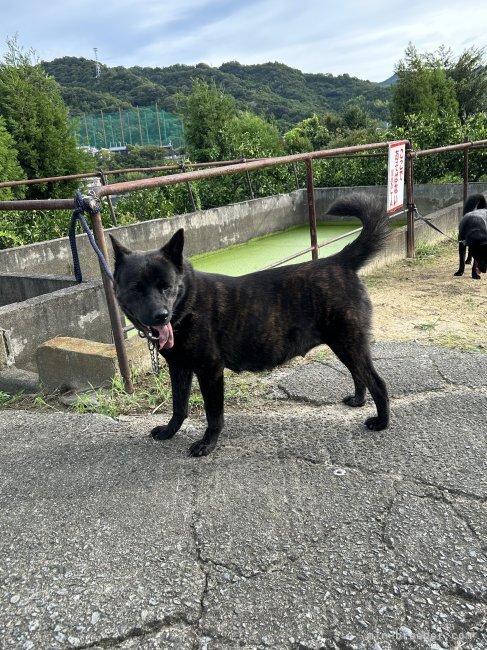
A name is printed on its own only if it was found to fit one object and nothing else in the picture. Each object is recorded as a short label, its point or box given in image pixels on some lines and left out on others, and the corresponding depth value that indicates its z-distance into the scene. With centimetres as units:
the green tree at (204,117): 1378
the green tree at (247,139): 1295
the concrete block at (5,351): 374
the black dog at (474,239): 571
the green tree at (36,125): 1037
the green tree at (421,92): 1872
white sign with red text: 600
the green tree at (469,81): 2862
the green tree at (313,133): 2831
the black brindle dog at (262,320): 248
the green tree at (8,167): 862
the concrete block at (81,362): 335
